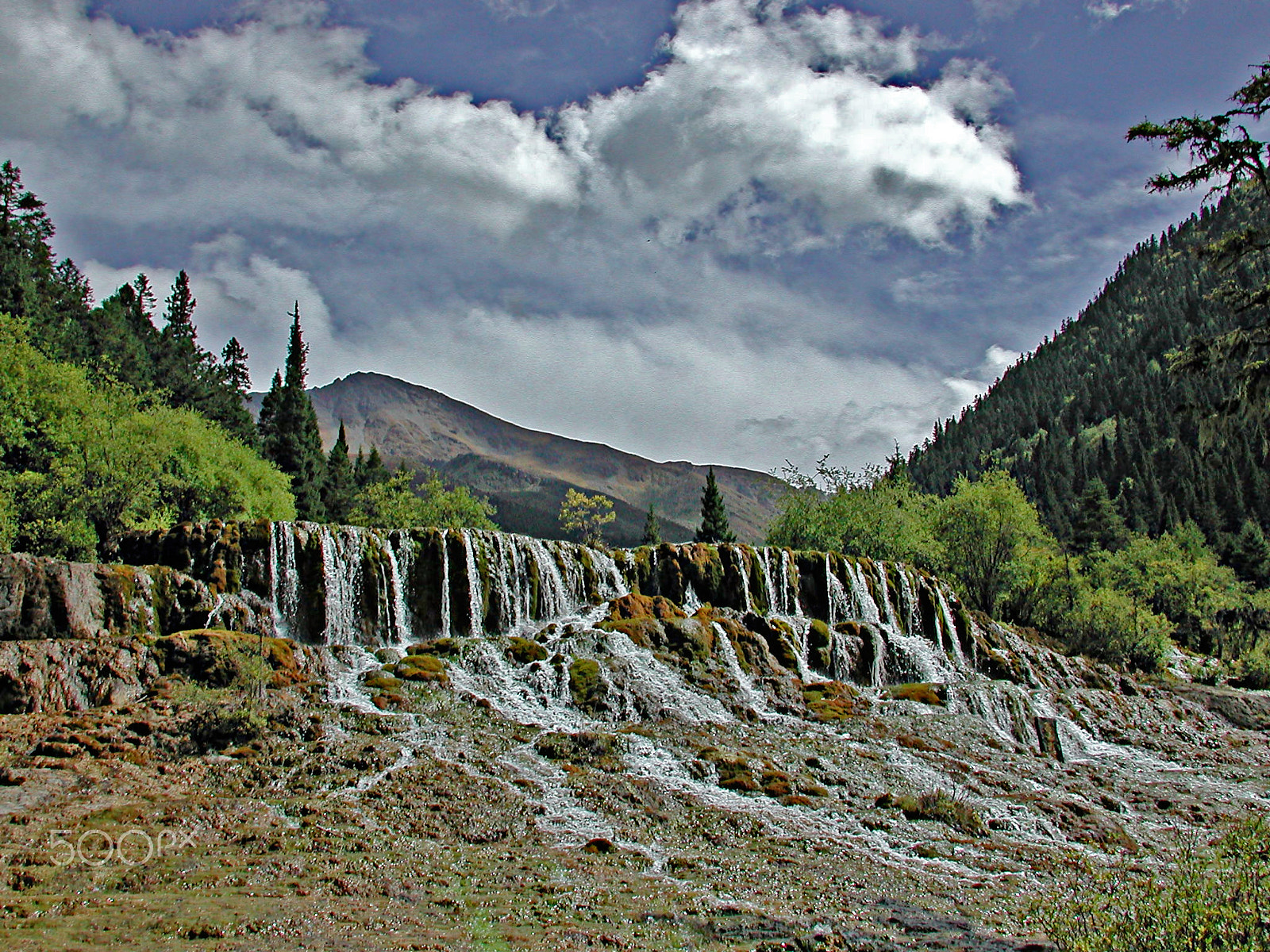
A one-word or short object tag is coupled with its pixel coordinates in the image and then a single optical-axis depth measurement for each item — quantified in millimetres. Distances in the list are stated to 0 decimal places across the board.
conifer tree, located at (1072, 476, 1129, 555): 102500
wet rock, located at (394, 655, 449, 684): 22875
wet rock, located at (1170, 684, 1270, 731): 31969
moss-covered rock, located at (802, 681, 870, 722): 25031
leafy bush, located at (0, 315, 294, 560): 31234
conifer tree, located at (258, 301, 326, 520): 66500
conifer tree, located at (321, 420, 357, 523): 73781
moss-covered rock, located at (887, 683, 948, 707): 27453
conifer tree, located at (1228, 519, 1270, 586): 94500
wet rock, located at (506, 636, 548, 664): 25234
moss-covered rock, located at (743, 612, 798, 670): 31438
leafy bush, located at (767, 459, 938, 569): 56844
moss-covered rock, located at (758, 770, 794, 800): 16625
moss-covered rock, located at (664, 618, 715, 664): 28484
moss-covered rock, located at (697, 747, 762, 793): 16875
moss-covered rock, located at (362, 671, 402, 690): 21797
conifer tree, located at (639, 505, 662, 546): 108981
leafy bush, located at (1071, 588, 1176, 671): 46812
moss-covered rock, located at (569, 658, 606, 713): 23000
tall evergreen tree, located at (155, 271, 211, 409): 62312
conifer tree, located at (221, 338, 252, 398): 78688
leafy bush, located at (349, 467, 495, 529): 73375
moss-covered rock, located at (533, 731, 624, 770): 17969
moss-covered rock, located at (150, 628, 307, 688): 19922
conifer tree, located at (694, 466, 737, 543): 99062
